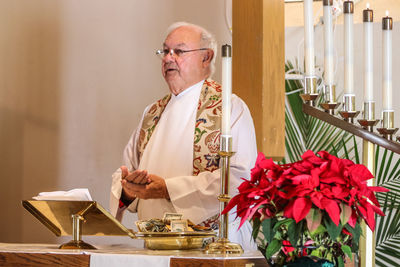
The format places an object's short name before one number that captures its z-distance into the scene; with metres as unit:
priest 4.62
